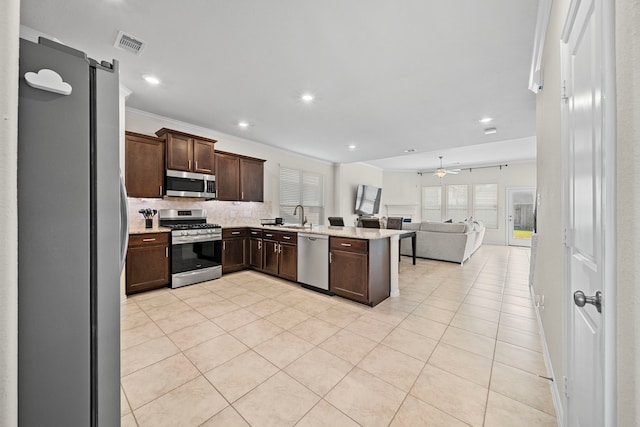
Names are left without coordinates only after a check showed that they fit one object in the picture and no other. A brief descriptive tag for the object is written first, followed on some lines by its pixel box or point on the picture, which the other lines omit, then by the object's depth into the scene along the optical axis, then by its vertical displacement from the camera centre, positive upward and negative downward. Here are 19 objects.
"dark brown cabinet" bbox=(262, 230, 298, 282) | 3.85 -0.68
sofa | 5.18 -0.63
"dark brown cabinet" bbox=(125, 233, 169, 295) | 3.26 -0.67
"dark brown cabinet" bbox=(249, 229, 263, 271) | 4.45 -0.67
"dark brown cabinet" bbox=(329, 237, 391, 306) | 2.99 -0.73
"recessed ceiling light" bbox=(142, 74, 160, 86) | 2.80 +1.57
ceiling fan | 7.18 +1.19
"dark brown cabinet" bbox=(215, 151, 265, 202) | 4.50 +0.70
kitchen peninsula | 3.01 -0.64
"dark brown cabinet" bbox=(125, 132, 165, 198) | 3.47 +0.71
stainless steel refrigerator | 0.76 -0.08
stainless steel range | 3.64 -0.52
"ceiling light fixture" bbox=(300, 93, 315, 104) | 3.24 +1.56
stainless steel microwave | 3.78 +0.47
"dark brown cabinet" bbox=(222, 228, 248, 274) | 4.30 -0.66
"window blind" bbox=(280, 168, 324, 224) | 6.06 +0.51
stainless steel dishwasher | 3.42 -0.69
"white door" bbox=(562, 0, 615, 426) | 0.65 +0.02
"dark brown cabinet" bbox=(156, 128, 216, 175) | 3.77 +1.00
